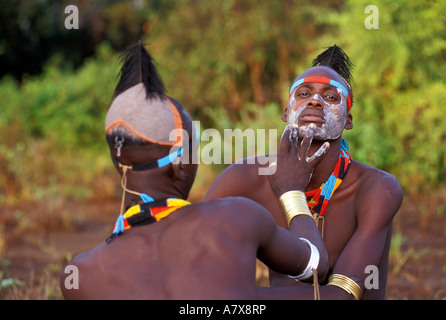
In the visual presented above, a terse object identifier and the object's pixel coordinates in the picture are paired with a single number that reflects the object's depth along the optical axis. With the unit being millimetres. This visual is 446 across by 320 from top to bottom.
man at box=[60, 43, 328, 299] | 4348
